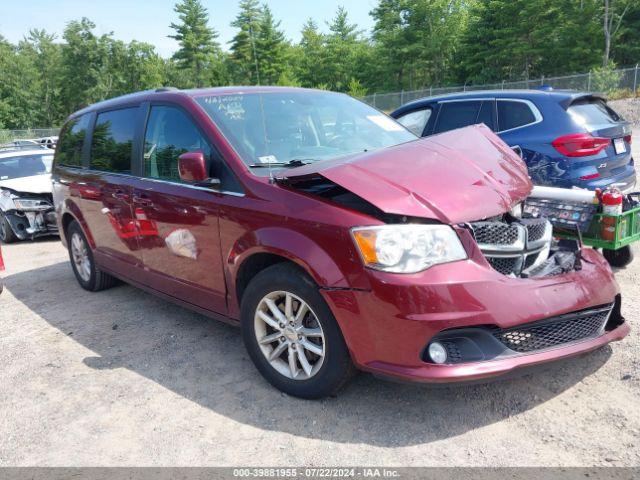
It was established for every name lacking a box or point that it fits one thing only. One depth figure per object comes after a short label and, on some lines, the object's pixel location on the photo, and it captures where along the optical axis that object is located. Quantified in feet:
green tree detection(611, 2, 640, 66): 121.49
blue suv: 17.37
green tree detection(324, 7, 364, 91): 182.91
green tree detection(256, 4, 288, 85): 186.70
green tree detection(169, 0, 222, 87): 201.05
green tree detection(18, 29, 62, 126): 219.61
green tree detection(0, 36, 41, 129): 201.05
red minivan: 8.70
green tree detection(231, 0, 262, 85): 189.65
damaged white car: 29.89
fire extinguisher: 13.75
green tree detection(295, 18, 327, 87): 188.14
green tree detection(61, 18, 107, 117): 211.61
